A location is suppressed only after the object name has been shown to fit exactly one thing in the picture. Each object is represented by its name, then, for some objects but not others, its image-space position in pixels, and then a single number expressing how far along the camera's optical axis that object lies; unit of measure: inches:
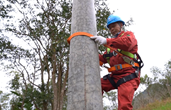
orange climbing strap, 55.0
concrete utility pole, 43.8
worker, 64.3
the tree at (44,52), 339.6
